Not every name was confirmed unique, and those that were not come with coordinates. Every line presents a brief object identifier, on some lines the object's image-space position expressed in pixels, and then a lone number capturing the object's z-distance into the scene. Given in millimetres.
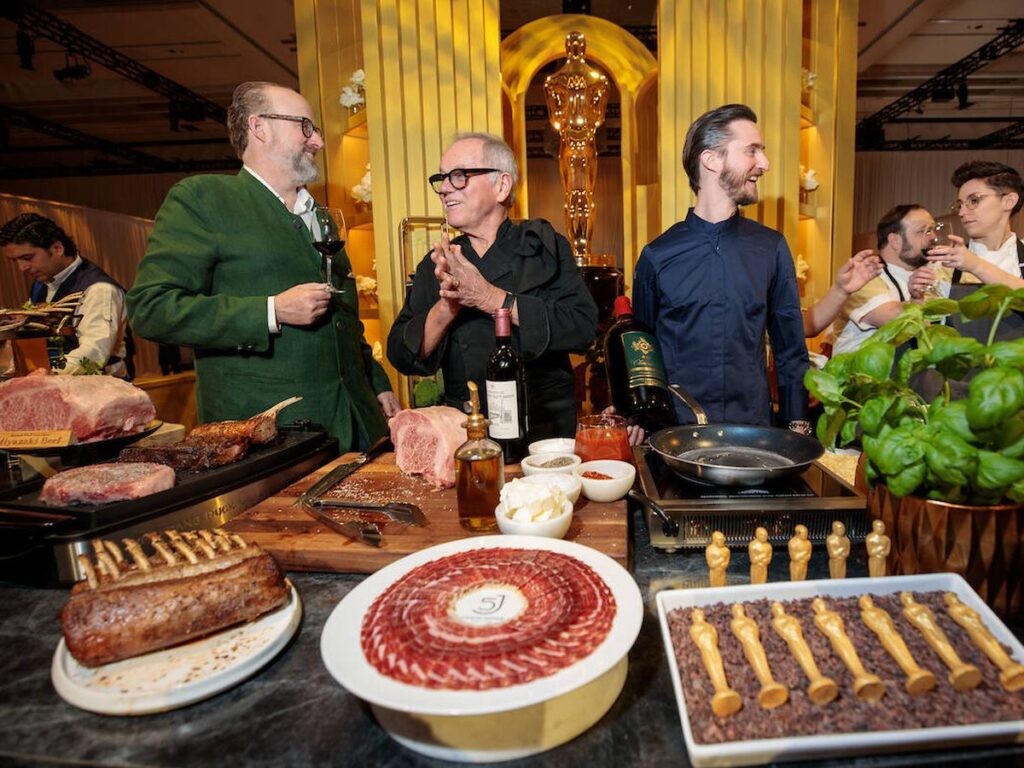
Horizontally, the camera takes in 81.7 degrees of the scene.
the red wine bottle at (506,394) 1519
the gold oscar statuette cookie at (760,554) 910
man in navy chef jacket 2480
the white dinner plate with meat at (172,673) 752
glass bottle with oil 1229
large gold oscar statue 4273
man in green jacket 1997
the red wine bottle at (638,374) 1768
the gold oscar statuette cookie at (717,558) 917
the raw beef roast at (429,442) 1527
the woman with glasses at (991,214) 3322
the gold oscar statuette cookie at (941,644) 662
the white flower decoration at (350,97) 4375
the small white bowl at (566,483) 1260
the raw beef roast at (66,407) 1633
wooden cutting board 1145
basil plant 766
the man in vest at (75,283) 3691
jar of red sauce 1518
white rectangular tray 610
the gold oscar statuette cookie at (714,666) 653
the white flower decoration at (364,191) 4477
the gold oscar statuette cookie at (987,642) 661
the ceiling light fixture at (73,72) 7035
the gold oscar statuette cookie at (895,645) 662
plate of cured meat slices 672
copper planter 841
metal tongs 1178
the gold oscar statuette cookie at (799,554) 905
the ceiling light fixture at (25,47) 6148
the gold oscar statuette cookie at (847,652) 659
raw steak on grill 1187
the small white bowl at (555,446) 1619
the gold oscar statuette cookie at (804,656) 658
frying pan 1150
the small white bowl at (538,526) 1097
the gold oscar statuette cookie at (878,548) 881
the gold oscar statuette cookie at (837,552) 909
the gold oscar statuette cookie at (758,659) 662
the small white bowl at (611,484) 1309
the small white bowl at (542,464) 1354
